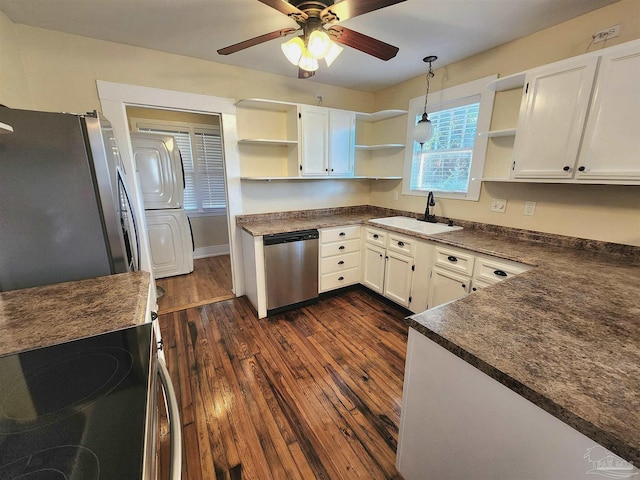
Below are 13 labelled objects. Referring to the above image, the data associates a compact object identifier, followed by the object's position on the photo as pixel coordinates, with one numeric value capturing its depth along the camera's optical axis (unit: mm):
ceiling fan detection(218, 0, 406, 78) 1260
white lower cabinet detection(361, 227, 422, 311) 2584
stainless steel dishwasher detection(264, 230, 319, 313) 2584
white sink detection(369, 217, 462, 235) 2593
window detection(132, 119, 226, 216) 4090
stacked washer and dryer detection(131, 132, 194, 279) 3277
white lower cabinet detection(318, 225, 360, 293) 2906
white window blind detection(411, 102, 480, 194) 2590
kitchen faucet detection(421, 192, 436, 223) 2869
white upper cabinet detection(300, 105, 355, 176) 2811
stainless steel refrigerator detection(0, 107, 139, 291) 1203
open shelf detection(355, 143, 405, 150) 3125
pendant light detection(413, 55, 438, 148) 2496
